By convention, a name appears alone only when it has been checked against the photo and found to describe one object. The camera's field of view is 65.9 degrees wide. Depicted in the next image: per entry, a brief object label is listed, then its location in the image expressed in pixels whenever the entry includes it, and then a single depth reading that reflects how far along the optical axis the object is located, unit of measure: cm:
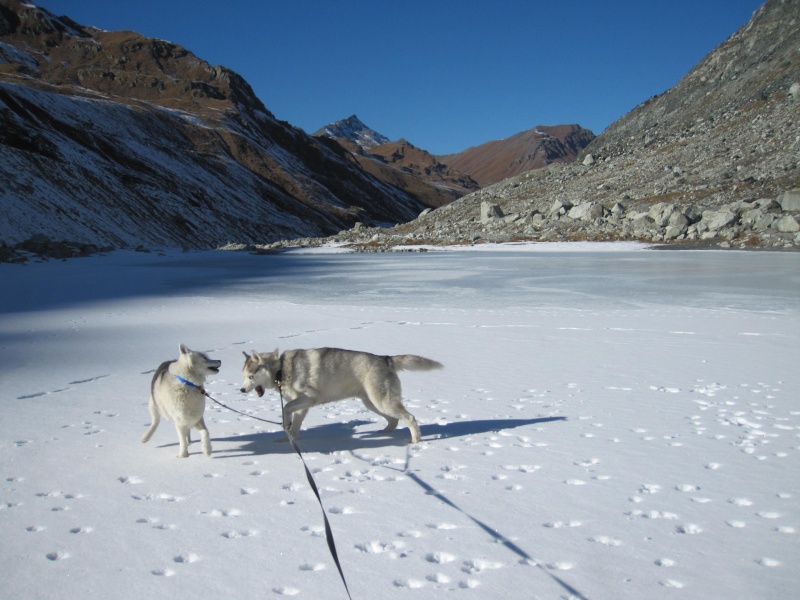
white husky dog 614
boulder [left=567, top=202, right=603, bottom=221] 5531
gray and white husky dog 671
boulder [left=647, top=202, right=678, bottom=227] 4919
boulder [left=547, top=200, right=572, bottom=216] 5844
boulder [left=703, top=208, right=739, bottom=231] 4556
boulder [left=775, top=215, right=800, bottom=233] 4181
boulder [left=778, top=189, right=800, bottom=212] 4412
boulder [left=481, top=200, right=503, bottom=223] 6475
